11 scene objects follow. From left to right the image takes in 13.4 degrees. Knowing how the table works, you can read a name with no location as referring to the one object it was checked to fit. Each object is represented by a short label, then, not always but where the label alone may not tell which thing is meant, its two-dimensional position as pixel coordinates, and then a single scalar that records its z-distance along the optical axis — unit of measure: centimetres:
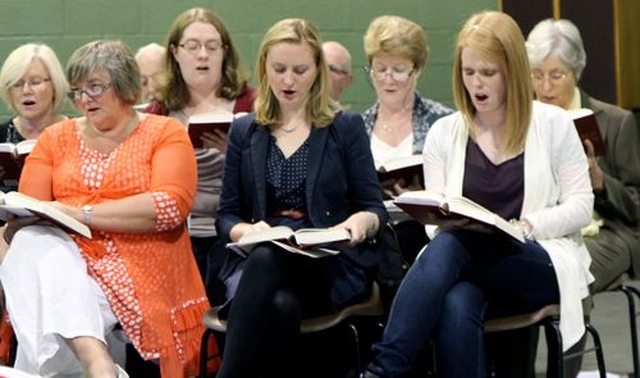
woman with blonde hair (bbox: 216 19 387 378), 763
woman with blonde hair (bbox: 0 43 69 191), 923
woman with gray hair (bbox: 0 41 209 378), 737
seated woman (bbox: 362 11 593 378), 712
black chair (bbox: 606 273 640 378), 822
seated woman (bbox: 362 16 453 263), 888
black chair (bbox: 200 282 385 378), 745
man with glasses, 1038
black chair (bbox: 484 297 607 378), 716
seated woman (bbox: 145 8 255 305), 896
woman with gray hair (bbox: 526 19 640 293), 841
